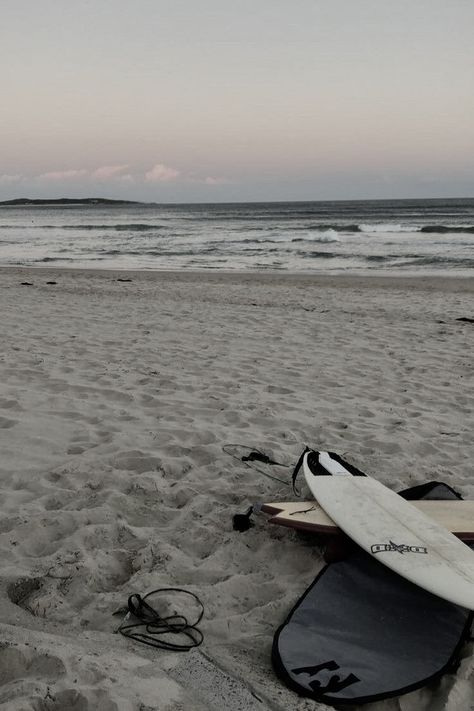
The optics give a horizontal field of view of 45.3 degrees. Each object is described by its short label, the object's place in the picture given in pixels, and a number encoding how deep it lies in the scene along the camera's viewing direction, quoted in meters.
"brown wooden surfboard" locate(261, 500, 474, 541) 2.97
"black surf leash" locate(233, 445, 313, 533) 3.09
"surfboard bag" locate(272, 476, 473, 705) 2.08
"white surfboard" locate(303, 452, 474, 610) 2.44
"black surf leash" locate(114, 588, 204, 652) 2.27
